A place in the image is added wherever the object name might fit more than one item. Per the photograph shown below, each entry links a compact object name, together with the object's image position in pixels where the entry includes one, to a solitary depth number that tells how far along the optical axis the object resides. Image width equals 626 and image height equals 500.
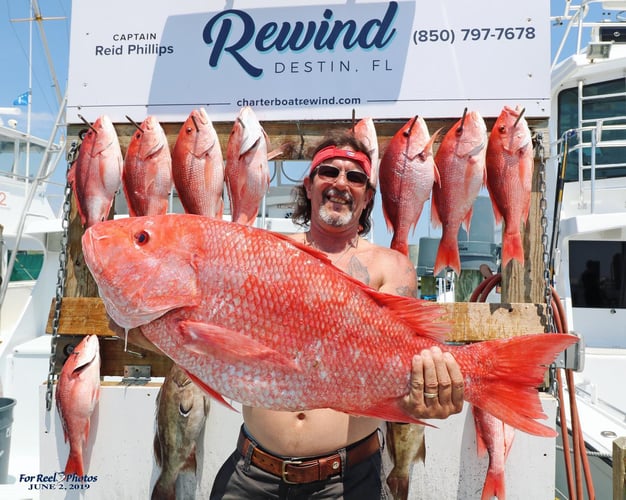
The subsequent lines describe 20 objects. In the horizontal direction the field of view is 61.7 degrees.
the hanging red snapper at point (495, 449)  2.70
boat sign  2.88
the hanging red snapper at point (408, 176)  2.78
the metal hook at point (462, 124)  2.74
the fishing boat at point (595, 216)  6.50
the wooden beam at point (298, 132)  3.02
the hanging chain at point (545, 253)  2.82
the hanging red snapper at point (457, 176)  2.76
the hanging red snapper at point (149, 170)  2.86
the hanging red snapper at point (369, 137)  2.81
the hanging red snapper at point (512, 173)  2.72
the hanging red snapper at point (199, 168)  2.81
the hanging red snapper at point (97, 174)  2.89
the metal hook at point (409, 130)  2.80
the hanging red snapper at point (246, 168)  2.81
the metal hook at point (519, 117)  2.71
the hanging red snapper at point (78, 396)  2.82
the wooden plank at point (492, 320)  2.76
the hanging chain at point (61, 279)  2.96
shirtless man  1.70
